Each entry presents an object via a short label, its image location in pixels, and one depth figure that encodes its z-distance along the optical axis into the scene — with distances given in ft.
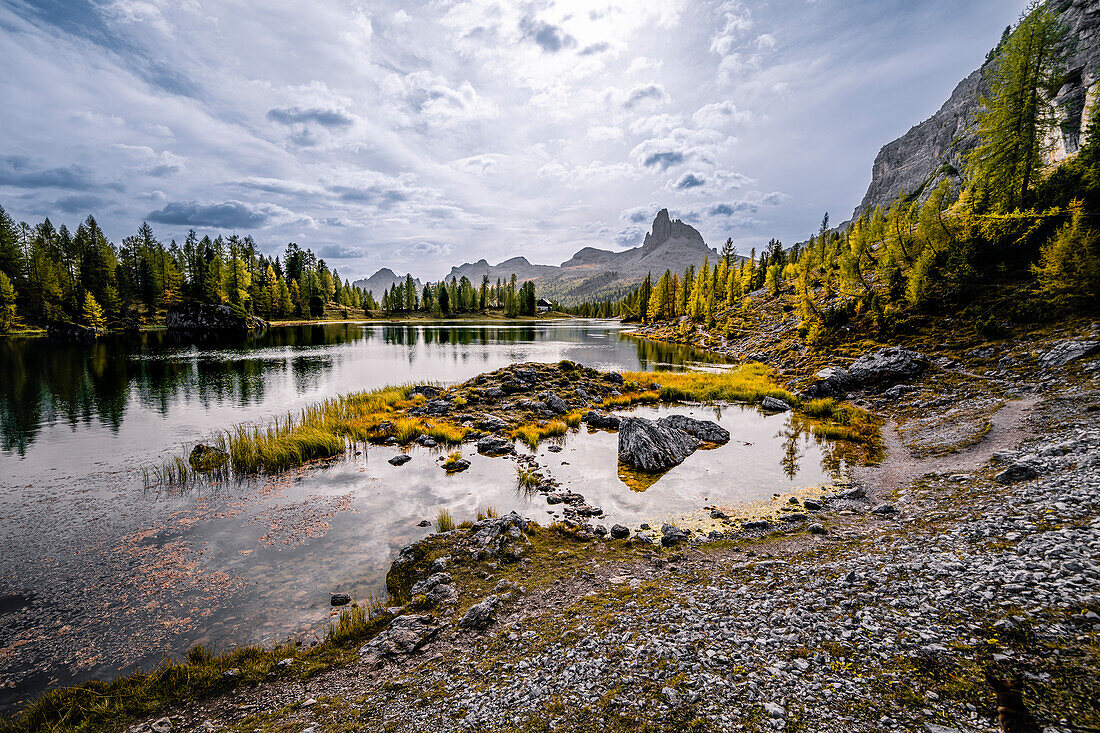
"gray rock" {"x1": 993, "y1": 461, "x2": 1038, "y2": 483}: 43.75
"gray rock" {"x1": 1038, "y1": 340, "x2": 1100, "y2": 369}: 70.49
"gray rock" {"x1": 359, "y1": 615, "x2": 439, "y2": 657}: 29.01
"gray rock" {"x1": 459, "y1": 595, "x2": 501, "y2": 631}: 31.50
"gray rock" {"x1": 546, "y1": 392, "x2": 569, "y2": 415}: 104.97
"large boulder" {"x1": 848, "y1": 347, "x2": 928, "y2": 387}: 101.04
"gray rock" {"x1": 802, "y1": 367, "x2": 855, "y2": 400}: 109.70
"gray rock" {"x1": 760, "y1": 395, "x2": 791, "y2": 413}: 106.93
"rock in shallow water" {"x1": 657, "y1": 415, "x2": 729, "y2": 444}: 81.97
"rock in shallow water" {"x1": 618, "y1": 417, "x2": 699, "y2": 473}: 67.87
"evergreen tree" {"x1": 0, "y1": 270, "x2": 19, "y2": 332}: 286.46
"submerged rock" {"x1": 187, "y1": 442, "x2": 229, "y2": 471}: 67.00
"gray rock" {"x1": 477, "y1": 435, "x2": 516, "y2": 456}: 76.69
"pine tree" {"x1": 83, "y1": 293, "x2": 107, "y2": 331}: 305.12
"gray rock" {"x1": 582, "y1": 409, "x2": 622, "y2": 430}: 94.44
